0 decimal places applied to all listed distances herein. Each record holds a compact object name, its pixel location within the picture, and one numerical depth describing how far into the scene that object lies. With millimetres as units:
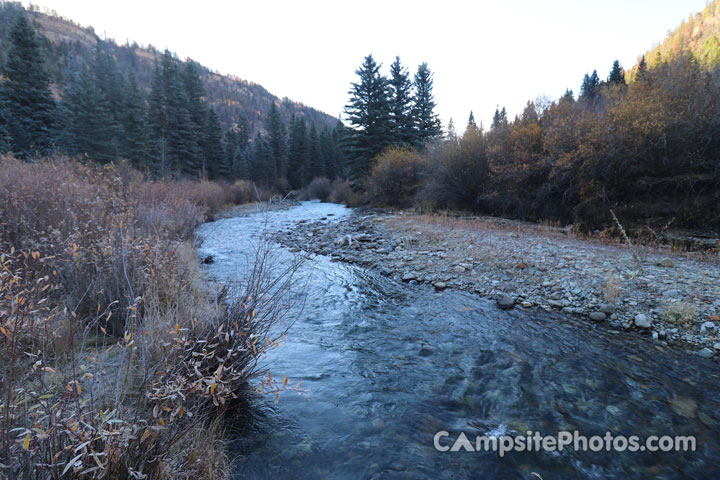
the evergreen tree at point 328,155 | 53625
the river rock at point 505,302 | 5659
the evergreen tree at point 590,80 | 49553
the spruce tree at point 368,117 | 27609
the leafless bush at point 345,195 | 26809
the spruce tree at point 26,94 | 21141
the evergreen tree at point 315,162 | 51438
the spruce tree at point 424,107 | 31766
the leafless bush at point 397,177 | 21672
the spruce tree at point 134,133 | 29250
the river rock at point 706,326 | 4432
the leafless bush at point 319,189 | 38094
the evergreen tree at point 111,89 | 27672
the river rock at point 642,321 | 4691
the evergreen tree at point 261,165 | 47281
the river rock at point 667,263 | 6477
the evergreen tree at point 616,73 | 42906
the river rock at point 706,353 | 4016
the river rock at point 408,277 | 7374
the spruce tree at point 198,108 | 37219
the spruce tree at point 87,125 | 24828
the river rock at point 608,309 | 5137
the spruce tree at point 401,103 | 29462
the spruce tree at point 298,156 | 51125
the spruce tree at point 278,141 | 51750
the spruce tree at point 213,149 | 39375
